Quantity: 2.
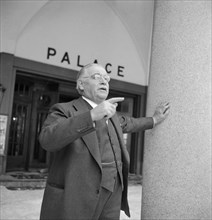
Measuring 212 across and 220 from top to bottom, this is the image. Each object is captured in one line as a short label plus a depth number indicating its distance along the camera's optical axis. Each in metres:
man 1.33
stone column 1.75
